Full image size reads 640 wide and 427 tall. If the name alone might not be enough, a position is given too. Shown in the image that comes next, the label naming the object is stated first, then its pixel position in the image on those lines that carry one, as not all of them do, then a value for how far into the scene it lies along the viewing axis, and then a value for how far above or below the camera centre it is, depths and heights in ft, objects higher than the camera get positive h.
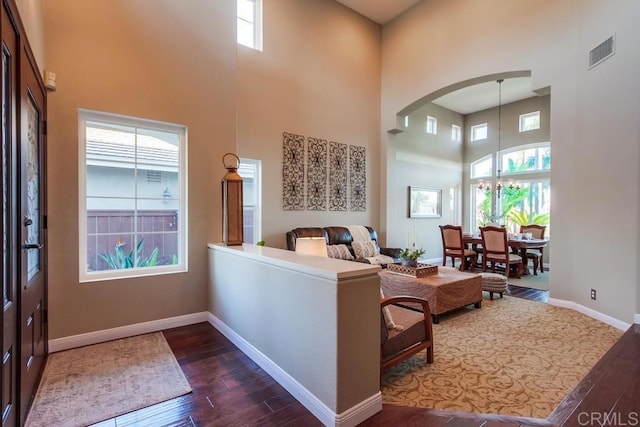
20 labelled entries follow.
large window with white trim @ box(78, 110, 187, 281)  10.20 +0.46
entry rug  6.48 -4.35
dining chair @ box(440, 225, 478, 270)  21.07 -2.63
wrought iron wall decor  17.52 +2.19
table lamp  8.78 -1.08
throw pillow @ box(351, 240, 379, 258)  18.32 -2.41
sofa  17.10 -1.80
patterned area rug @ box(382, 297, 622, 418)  6.95 -4.38
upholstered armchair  7.39 -3.22
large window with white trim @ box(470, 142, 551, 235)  25.79 +1.92
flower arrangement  14.20 -2.25
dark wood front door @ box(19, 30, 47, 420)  6.21 -0.52
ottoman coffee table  11.80 -3.23
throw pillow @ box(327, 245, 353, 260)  17.27 -2.42
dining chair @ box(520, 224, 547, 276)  21.39 -2.05
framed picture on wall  25.35 +0.65
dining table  19.80 -2.21
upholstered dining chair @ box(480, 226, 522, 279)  18.81 -2.42
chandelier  27.92 +4.78
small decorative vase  14.16 -2.47
